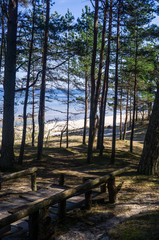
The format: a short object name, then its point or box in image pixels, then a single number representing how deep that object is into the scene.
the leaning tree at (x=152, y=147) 9.32
